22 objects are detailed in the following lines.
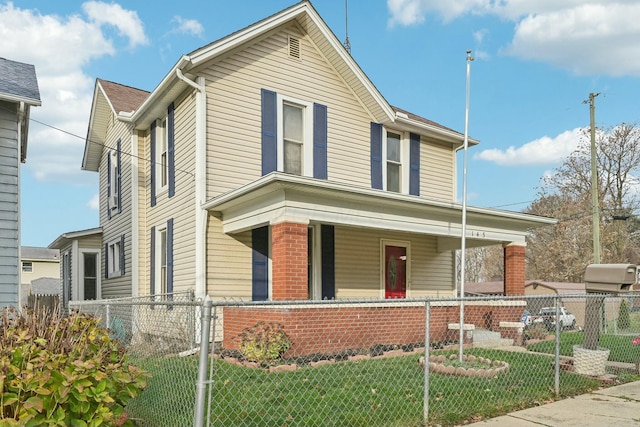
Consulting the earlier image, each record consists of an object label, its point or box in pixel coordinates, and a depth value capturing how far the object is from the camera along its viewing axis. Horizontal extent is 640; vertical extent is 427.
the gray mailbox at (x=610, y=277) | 8.36
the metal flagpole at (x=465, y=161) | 10.35
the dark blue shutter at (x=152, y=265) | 13.61
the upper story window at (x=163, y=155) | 12.72
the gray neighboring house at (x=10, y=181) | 9.41
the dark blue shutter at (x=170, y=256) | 12.40
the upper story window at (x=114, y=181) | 16.02
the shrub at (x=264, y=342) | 8.40
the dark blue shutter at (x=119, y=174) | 15.91
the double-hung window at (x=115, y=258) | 15.32
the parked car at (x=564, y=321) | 13.55
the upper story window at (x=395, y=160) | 14.03
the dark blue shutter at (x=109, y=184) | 17.05
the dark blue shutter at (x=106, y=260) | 16.72
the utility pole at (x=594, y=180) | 19.75
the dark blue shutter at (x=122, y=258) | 15.11
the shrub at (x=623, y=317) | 12.02
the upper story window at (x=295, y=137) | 12.44
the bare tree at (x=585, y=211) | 33.56
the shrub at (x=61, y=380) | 3.66
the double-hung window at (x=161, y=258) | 12.63
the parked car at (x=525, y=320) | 12.58
